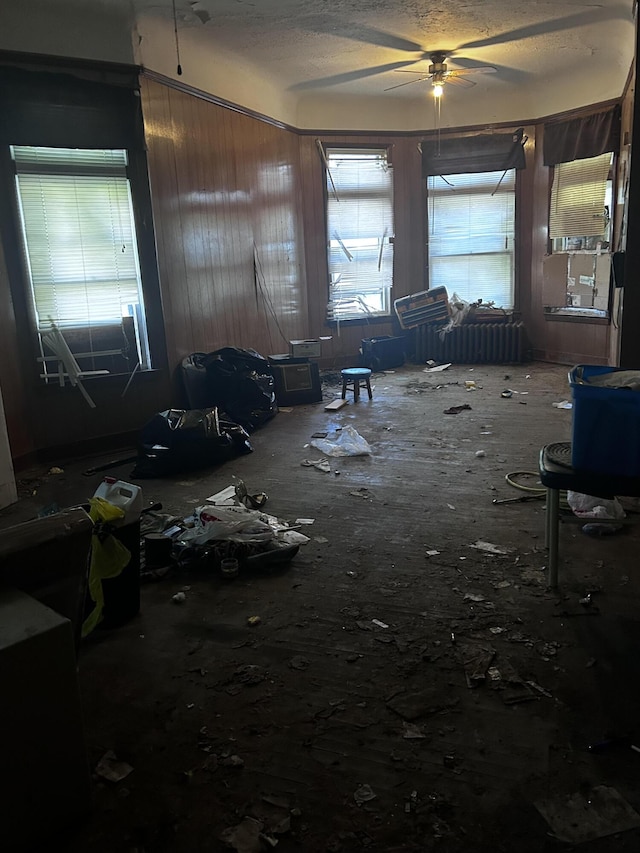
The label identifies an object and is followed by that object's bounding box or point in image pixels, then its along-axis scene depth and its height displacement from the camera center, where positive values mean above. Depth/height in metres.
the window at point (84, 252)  4.77 +0.22
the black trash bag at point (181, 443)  4.50 -1.13
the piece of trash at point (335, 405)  6.26 -1.28
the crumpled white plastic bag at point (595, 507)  3.34 -1.26
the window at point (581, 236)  7.31 +0.24
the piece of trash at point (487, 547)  3.14 -1.34
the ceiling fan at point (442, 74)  6.60 +2.00
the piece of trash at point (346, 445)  4.85 -1.30
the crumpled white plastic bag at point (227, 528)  3.15 -1.21
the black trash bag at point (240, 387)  5.61 -0.96
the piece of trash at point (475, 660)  2.20 -1.35
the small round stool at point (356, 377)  6.43 -1.04
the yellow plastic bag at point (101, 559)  2.45 -1.02
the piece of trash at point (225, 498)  3.83 -1.29
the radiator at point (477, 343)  8.39 -1.01
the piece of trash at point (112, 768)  1.82 -1.33
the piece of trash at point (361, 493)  3.97 -1.33
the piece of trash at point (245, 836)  1.59 -1.34
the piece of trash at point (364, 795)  1.72 -1.35
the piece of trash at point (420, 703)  2.05 -1.35
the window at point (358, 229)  8.20 +0.48
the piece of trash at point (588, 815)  1.59 -1.35
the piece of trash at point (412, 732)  1.94 -1.35
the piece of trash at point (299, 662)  2.31 -1.35
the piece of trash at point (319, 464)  4.50 -1.32
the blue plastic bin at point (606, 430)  2.43 -0.64
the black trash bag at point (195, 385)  5.51 -0.89
